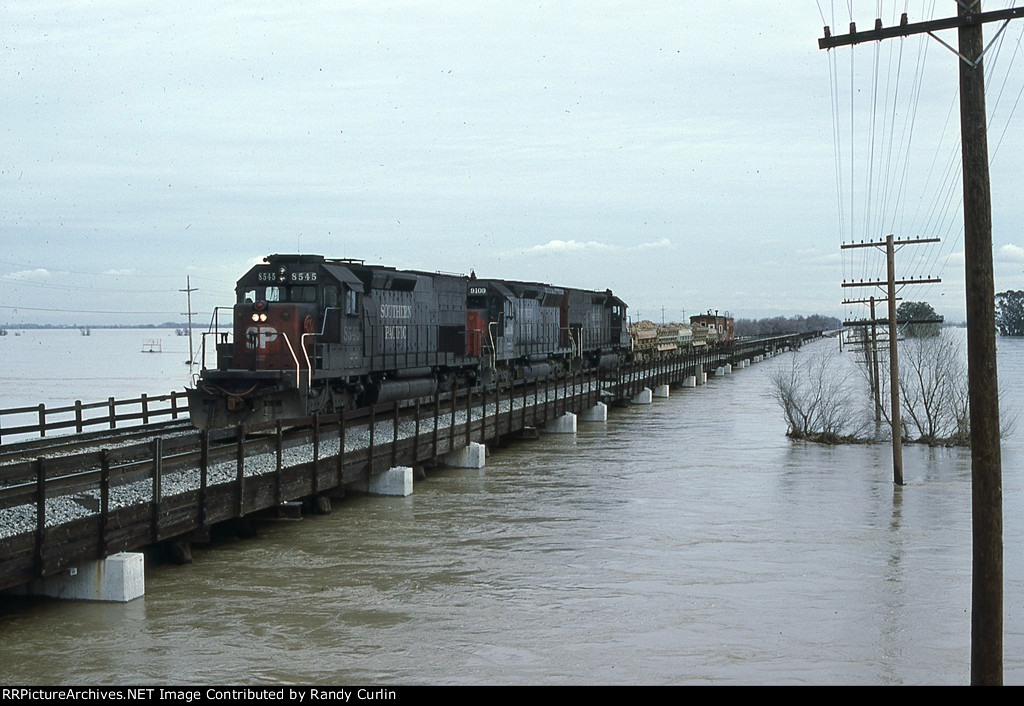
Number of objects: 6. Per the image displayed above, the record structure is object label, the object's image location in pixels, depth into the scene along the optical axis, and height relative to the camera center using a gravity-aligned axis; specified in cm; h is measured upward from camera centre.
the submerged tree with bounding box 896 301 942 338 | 14975 +441
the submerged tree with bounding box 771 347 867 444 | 3712 -301
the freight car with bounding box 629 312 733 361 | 6472 +46
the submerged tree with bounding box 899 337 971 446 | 3584 -248
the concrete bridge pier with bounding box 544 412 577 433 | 3631 -283
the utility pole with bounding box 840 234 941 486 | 2598 -65
